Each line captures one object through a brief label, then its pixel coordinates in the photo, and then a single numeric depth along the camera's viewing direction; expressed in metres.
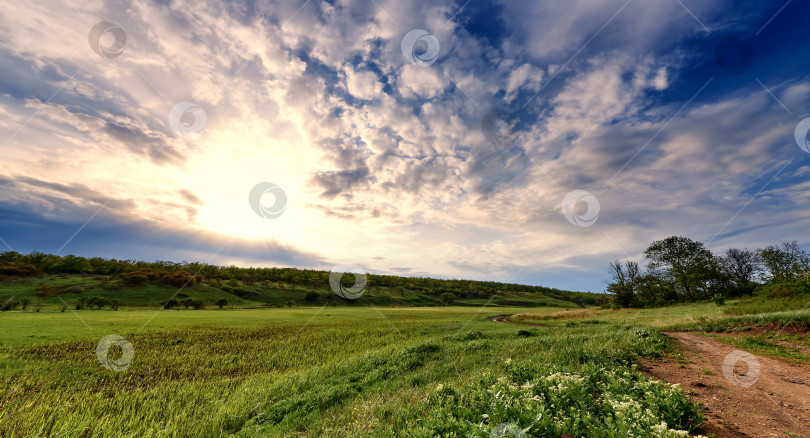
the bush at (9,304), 53.55
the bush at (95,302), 64.44
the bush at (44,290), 72.25
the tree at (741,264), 78.46
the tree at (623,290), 66.56
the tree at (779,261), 52.24
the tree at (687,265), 67.75
